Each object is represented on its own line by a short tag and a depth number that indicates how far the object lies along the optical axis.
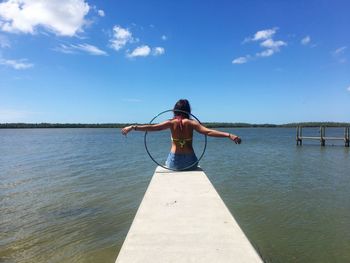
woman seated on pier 7.35
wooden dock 45.37
